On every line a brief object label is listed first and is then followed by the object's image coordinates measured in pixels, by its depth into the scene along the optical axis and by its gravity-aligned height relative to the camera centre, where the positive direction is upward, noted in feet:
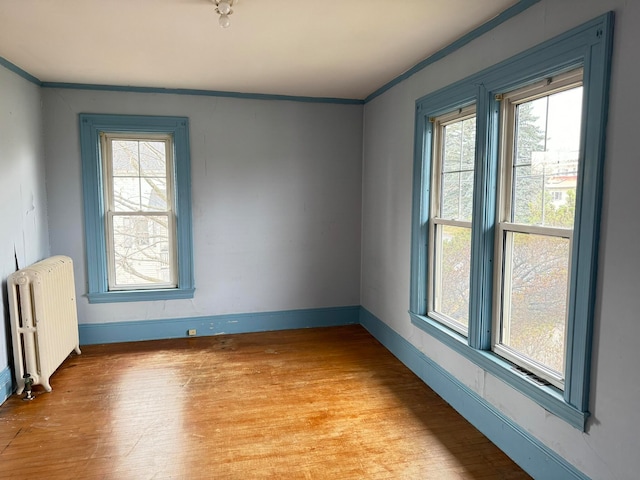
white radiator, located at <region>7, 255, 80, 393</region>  10.37 -2.94
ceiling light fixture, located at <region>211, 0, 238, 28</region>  7.57 +3.40
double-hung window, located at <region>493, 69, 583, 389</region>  7.16 -0.38
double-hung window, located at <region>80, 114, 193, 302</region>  13.78 -0.17
